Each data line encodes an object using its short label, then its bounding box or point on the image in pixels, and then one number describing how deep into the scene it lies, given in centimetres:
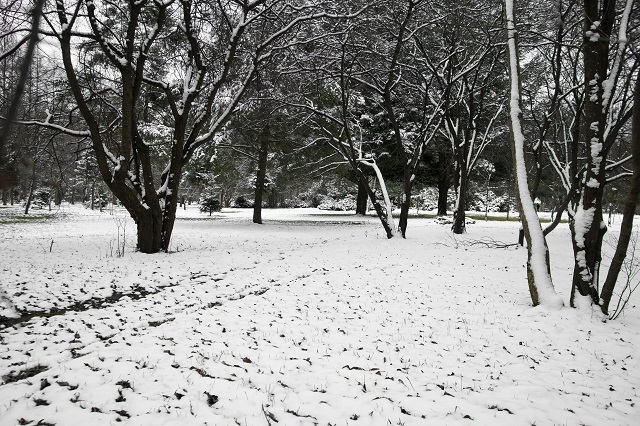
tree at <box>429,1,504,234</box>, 1051
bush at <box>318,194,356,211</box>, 3734
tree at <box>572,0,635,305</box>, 470
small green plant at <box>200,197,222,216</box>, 3052
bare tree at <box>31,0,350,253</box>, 753
